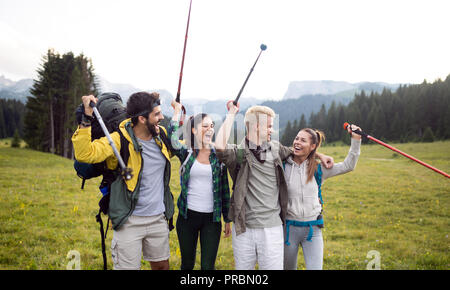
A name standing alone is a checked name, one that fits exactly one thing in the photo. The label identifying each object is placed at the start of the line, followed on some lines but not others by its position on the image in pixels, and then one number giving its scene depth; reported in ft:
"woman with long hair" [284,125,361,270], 14.06
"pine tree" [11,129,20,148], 159.22
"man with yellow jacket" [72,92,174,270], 12.08
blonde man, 12.99
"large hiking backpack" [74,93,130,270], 12.15
